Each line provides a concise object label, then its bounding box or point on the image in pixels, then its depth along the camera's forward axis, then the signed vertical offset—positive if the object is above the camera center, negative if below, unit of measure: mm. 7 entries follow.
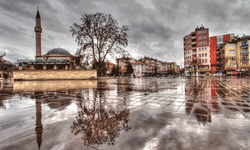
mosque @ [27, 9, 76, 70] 42756 +9135
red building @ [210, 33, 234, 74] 71250 +17178
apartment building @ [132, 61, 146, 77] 112188 +7715
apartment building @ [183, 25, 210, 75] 64625 +14703
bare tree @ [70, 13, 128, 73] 28047 +9031
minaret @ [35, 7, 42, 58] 55091 +18407
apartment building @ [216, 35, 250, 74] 49281 +8987
